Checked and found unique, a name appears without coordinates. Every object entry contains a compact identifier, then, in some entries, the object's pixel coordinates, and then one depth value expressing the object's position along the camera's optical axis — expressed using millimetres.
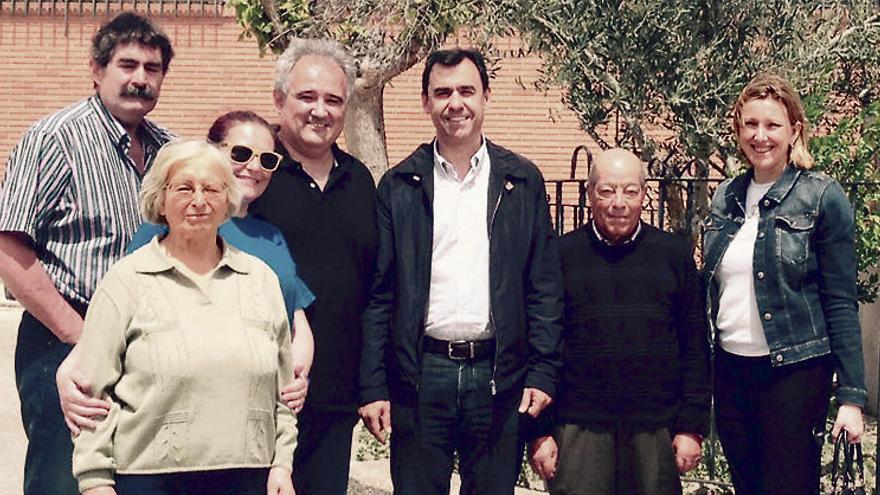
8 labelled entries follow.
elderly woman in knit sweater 3484
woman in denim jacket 4316
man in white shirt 4332
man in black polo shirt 4246
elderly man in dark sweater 4344
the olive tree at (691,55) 6508
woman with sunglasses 3980
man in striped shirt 3965
